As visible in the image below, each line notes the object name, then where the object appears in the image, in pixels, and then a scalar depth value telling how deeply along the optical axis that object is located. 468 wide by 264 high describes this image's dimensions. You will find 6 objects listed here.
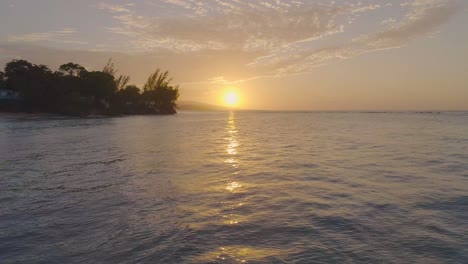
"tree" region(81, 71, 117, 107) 108.75
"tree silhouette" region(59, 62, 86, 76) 106.68
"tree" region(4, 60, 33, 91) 91.62
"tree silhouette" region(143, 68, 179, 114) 168.00
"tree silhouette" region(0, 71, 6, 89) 93.51
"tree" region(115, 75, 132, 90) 159.00
